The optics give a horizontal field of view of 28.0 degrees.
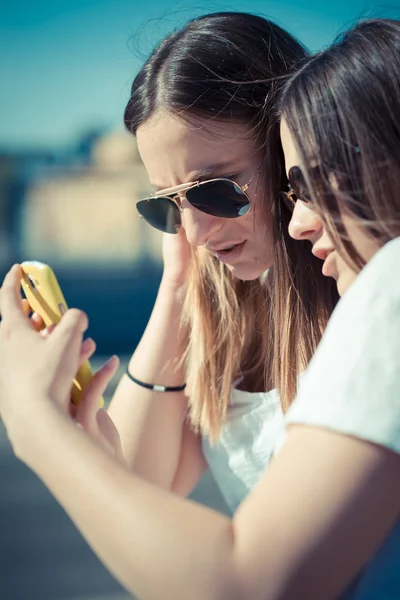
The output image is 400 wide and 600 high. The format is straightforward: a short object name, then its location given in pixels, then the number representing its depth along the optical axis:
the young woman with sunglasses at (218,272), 0.65
